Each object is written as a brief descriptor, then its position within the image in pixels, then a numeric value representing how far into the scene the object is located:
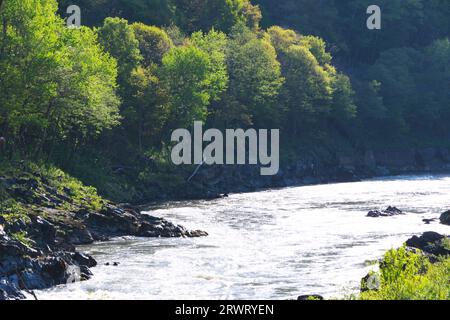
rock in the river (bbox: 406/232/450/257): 48.50
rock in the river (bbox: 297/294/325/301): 34.18
